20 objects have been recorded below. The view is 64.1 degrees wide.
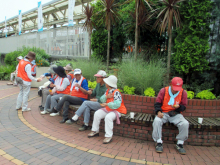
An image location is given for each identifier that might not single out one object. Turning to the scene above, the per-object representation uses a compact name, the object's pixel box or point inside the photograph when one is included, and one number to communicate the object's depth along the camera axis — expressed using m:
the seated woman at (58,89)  5.18
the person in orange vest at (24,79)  5.49
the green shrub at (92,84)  5.71
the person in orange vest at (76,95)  4.72
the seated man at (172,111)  3.41
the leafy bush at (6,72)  13.19
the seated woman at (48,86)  5.61
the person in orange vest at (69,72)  5.73
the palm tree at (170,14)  5.37
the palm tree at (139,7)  6.23
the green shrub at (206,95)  4.27
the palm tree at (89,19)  8.49
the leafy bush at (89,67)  6.67
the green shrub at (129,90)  4.60
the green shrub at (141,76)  4.64
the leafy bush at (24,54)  10.00
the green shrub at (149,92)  4.38
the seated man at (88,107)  4.23
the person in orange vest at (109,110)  3.75
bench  3.64
